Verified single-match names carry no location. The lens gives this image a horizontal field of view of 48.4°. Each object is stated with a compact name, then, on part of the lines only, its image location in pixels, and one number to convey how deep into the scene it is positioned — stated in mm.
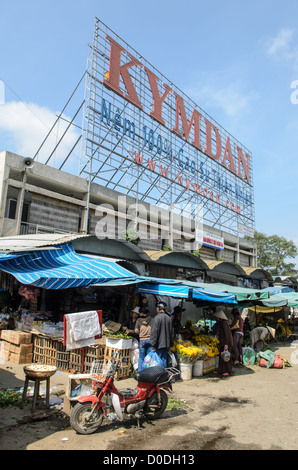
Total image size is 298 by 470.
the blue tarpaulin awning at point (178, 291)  8695
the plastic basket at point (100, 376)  5342
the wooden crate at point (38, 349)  9125
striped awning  8906
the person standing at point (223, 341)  9383
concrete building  14531
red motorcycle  4938
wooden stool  5731
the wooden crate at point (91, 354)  8078
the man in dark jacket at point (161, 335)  7590
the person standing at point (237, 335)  10789
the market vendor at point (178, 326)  10094
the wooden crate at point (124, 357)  8176
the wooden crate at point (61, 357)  8539
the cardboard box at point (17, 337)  9133
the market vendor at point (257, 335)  12641
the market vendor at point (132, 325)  8789
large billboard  19609
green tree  46625
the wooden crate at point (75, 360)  8219
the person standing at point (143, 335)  8125
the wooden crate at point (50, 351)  8794
